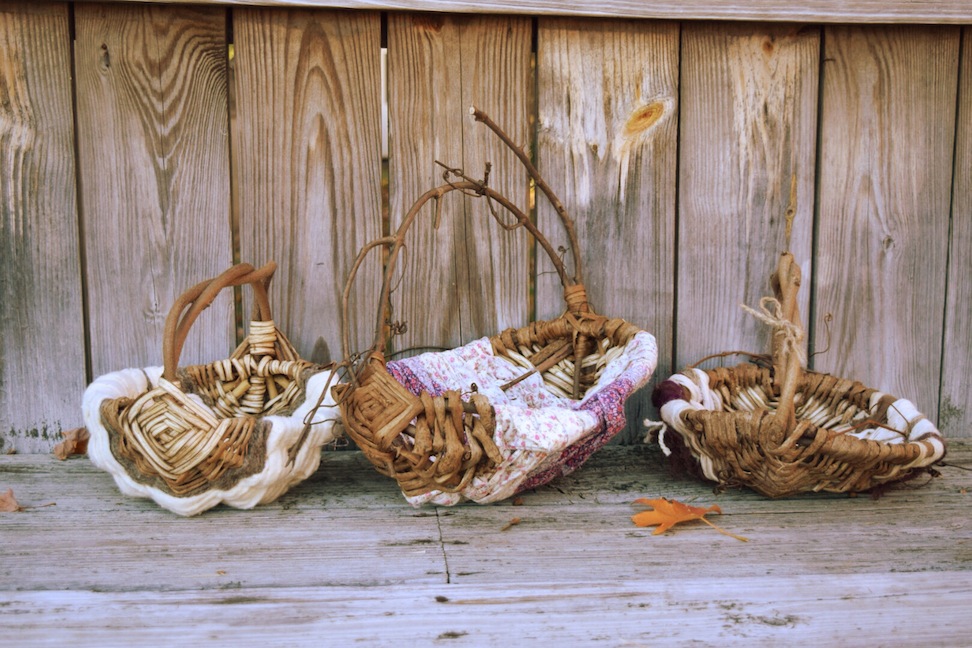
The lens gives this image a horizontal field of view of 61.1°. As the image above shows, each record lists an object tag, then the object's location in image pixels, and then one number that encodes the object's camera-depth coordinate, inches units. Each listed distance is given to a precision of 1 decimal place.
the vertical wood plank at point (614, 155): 71.2
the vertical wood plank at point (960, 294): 74.1
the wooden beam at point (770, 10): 67.7
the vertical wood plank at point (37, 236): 65.7
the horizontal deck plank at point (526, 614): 40.9
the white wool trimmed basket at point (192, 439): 51.4
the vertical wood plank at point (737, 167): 72.4
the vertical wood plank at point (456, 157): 69.7
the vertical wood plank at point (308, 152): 68.3
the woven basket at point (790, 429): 53.6
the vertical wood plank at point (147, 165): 66.8
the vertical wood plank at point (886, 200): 73.2
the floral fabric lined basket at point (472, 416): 51.2
